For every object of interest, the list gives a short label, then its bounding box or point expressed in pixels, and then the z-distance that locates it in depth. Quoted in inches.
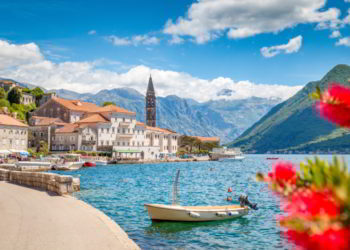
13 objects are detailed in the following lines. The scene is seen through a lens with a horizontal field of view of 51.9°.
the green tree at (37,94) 5964.6
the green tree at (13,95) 5212.1
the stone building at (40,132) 4840.1
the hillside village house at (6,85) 5634.8
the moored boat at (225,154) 6889.8
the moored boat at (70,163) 3284.9
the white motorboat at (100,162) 4175.7
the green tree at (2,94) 4979.8
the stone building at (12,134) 3964.1
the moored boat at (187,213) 925.8
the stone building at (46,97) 5910.4
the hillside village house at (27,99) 5619.1
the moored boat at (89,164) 3915.4
